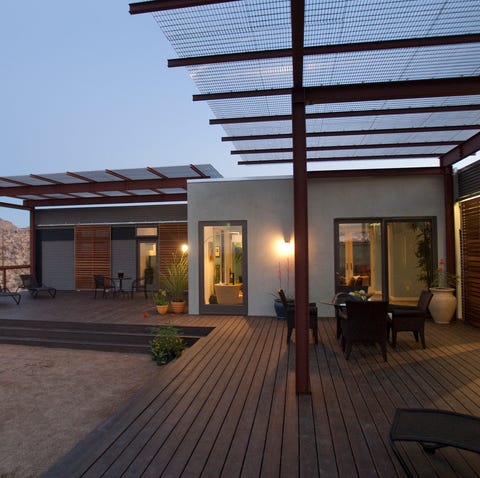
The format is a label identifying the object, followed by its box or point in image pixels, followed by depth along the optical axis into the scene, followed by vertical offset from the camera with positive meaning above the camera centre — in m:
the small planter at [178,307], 8.64 -1.20
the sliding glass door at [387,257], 7.88 -0.11
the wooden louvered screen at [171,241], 13.41 +0.50
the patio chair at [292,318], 5.68 -0.98
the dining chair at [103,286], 11.51 -0.95
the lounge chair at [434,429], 2.26 -1.15
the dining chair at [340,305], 5.57 -0.79
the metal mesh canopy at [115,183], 9.27 +2.03
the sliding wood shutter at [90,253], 13.86 +0.11
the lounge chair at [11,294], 10.49 -1.03
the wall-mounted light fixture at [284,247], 8.10 +0.14
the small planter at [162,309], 8.55 -1.23
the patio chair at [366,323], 4.74 -0.90
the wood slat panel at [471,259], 6.89 -0.15
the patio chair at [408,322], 5.36 -1.00
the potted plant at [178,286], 8.67 -0.74
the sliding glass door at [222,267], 8.30 -0.28
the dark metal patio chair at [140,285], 13.32 -1.05
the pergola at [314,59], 3.25 +2.07
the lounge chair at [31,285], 11.90 -0.92
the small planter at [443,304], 7.23 -1.03
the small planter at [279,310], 7.79 -1.17
